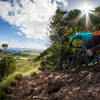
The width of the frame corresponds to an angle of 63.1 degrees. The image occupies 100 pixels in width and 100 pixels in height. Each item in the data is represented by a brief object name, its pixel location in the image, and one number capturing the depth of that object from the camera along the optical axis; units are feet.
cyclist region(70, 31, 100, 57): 8.59
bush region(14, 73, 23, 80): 19.60
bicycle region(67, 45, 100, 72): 15.59
